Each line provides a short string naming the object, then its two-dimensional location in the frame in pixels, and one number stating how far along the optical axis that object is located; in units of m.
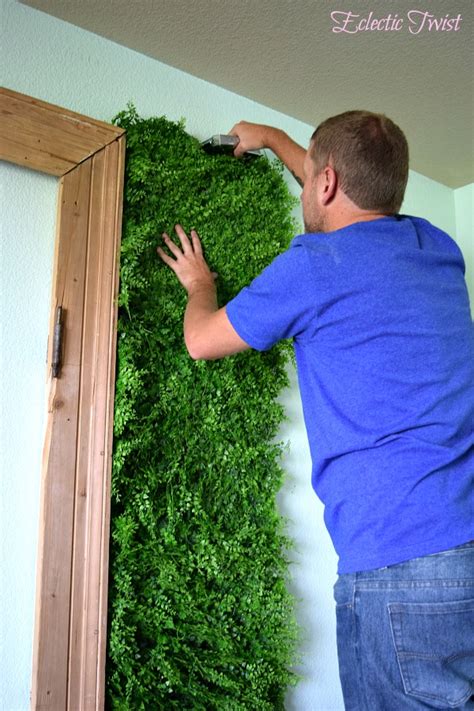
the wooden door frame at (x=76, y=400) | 1.43
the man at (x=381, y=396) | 1.09
